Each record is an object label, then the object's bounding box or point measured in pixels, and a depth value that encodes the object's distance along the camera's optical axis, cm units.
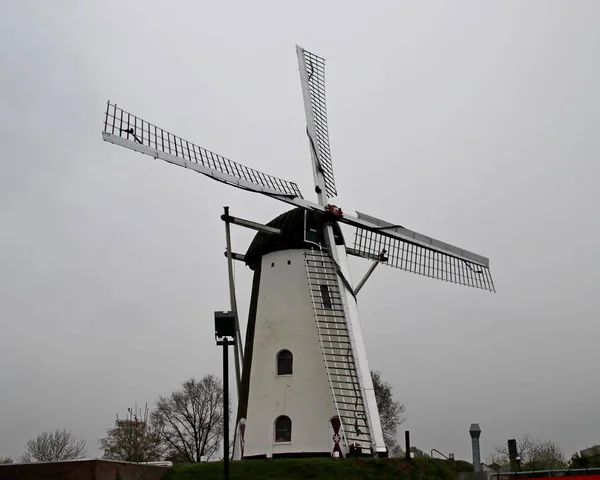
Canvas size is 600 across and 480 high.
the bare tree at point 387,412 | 5075
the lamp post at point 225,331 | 1239
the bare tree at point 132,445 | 2162
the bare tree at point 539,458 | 3328
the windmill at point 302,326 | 2009
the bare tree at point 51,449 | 4060
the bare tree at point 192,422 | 4388
